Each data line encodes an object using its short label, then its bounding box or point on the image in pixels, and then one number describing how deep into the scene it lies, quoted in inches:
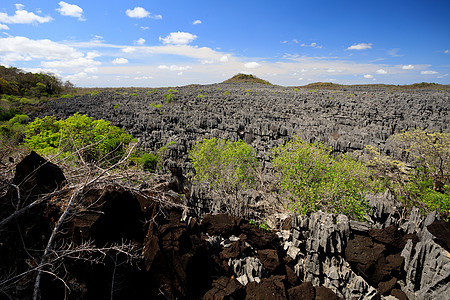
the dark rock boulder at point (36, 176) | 176.2
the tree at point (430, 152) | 575.2
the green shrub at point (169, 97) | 1819.6
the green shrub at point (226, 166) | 548.7
